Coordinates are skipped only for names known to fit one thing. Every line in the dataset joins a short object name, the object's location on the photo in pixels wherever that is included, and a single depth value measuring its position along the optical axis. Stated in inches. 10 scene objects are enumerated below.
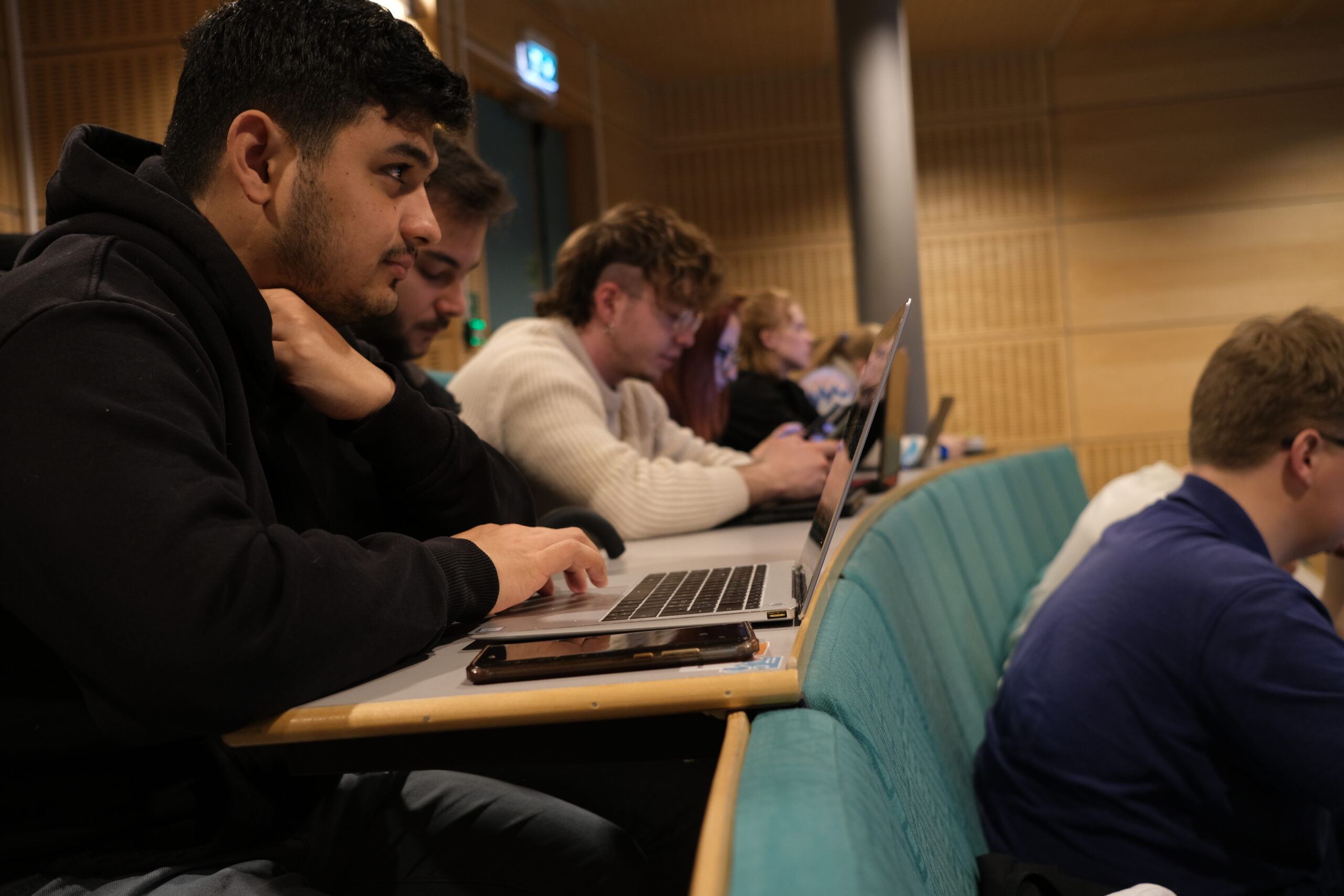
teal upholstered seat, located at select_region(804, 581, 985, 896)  31.7
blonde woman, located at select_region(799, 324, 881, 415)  186.9
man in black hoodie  28.3
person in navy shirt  47.4
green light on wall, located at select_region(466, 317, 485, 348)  187.5
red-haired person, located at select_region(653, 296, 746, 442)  122.9
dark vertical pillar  204.7
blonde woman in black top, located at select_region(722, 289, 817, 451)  161.6
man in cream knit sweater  76.4
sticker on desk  30.1
